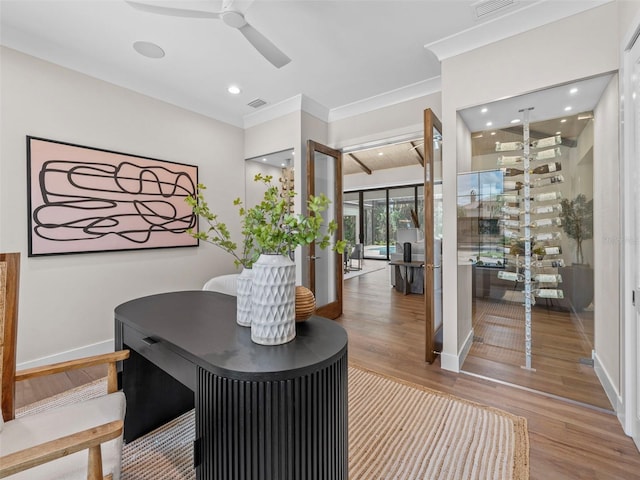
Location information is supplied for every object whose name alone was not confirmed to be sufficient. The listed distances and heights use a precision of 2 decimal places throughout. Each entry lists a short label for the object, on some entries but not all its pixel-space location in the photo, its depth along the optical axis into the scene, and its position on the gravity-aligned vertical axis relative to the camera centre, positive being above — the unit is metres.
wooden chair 0.88 -0.72
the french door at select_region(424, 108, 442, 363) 2.64 +0.17
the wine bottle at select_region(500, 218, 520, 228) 2.74 +0.13
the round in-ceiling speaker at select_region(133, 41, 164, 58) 2.58 +1.75
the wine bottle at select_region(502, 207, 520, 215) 2.73 +0.25
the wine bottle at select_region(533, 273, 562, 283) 2.65 -0.38
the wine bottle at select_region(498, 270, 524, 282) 2.76 -0.38
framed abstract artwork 2.59 +0.41
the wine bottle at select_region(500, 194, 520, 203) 2.74 +0.37
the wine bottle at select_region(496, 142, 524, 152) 2.72 +0.87
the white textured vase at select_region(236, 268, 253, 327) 1.29 -0.27
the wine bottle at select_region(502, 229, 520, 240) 2.74 +0.03
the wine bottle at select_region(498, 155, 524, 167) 2.73 +0.74
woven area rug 1.53 -1.23
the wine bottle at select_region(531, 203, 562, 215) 2.59 +0.25
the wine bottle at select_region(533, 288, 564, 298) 2.66 -0.52
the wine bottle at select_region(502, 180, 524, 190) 2.73 +0.50
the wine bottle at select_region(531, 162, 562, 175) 2.60 +0.63
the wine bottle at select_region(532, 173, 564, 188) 2.59 +0.51
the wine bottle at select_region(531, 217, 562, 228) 2.59 +0.13
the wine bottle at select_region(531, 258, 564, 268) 2.63 -0.24
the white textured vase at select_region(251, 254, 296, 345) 1.09 -0.23
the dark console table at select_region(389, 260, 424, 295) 5.64 -0.79
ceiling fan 1.68 +1.35
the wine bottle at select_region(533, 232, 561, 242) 2.61 +0.00
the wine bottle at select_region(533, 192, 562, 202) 2.59 +0.36
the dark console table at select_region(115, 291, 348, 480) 0.91 -0.53
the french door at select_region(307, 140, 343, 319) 3.91 -0.18
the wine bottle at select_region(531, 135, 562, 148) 2.59 +0.86
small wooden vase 1.31 -0.30
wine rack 2.62 +0.20
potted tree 2.46 -0.10
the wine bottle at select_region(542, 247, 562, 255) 2.61 -0.12
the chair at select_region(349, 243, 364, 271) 9.34 -0.55
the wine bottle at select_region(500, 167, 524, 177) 2.73 +0.62
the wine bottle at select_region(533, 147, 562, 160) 2.61 +0.75
